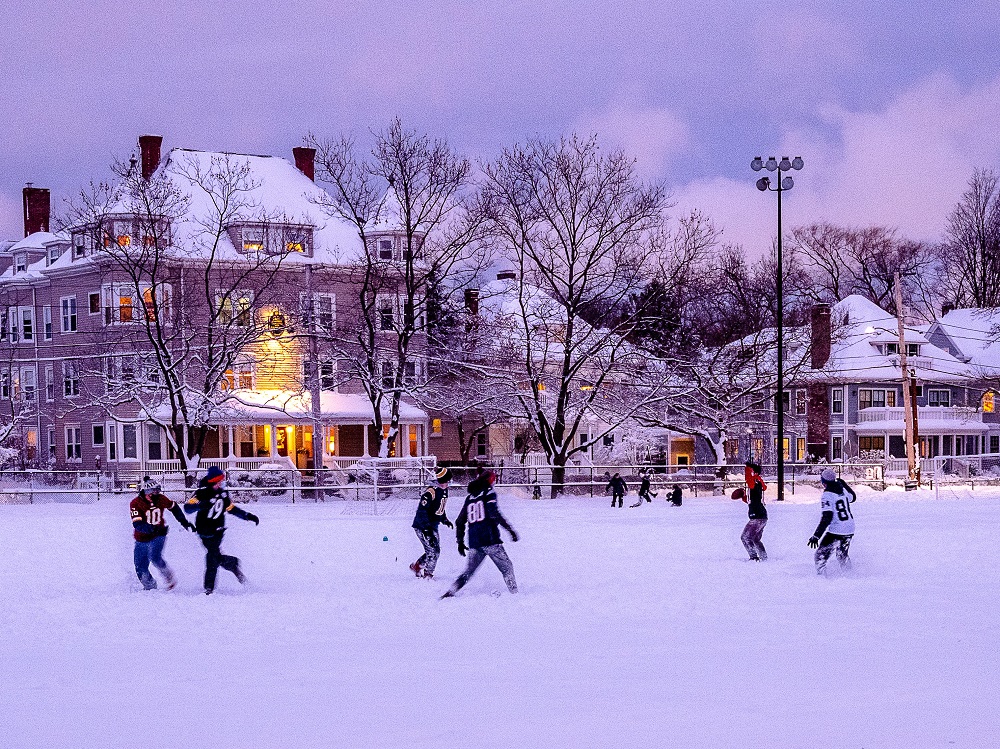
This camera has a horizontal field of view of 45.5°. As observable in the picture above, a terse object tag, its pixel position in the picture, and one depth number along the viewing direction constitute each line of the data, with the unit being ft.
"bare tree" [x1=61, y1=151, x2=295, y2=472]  131.64
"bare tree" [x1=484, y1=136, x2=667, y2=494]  132.26
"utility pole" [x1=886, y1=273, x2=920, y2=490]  139.44
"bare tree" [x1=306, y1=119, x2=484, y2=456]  132.87
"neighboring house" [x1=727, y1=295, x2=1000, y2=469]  196.54
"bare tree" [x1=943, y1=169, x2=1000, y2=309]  240.53
